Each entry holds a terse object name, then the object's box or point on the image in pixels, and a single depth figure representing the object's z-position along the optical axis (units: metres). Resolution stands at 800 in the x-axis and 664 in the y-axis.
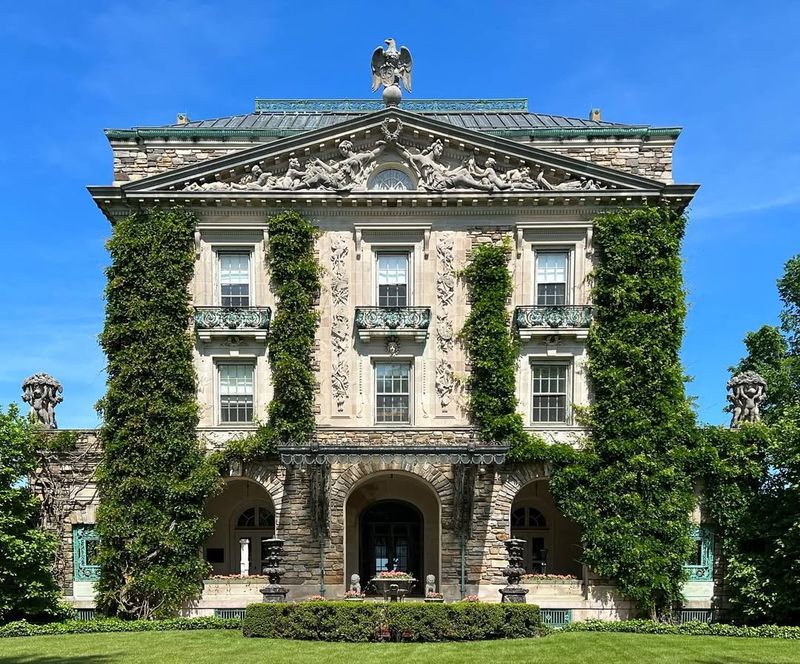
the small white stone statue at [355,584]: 22.48
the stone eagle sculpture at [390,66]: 26.25
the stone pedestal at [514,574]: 20.42
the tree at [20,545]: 21.97
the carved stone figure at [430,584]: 22.33
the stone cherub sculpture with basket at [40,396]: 24.73
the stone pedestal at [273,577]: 20.16
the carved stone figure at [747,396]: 24.41
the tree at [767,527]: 21.75
